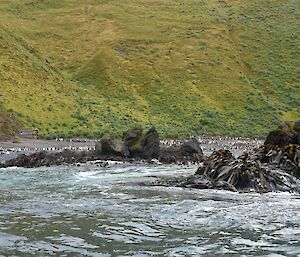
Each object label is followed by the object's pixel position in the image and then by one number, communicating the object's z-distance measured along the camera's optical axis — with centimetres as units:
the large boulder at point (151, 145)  4258
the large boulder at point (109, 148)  4184
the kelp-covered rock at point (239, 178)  2542
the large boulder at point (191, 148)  4338
